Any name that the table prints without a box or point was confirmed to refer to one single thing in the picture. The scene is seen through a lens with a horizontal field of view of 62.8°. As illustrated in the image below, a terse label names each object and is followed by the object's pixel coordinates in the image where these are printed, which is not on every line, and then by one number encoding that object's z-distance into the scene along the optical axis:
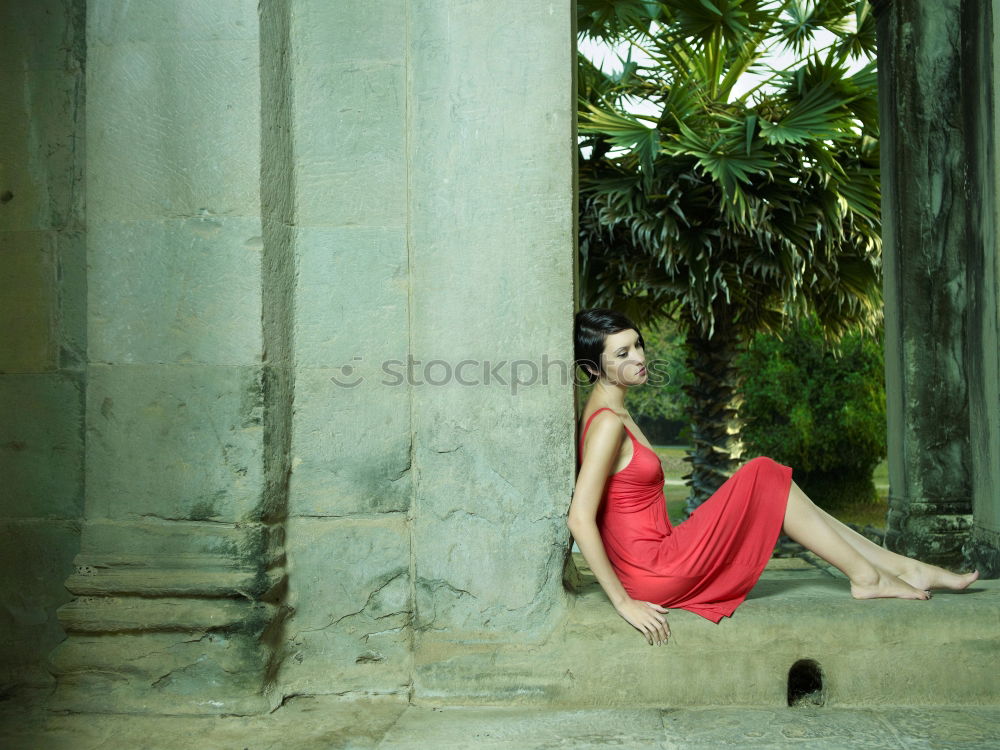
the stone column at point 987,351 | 2.74
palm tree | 6.88
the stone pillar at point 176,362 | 2.30
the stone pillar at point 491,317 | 2.44
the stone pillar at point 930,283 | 4.39
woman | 2.42
